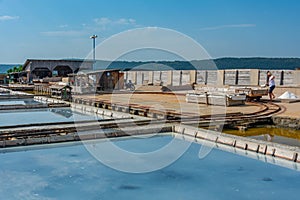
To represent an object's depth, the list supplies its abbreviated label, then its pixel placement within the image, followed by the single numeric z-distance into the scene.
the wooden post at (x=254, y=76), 17.03
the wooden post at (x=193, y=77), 20.59
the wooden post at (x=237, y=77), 18.11
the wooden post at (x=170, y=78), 22.46
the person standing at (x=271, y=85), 13.02
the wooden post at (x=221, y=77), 18.91
